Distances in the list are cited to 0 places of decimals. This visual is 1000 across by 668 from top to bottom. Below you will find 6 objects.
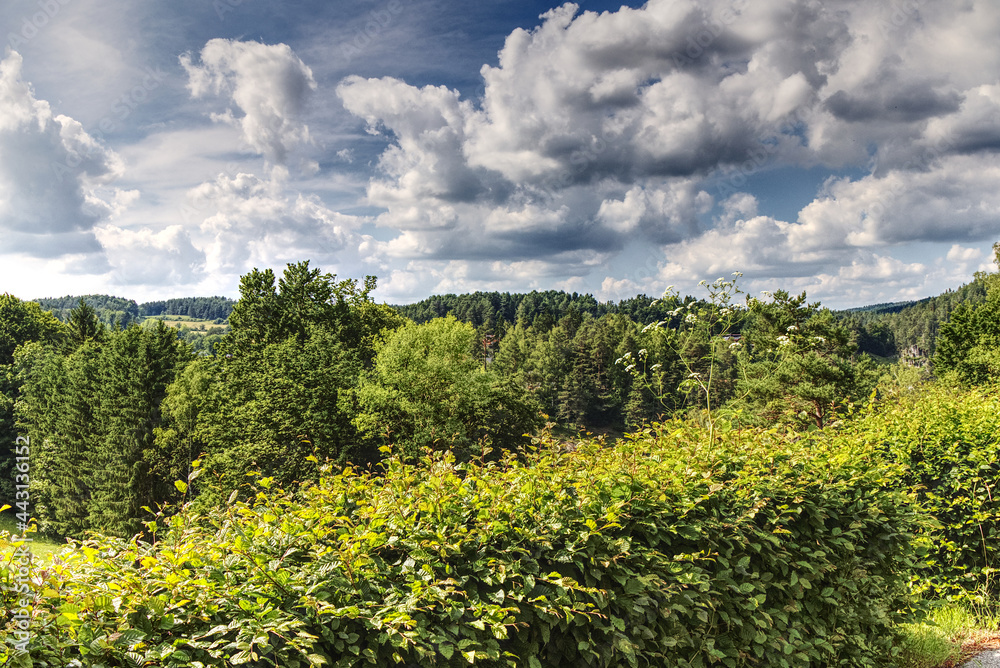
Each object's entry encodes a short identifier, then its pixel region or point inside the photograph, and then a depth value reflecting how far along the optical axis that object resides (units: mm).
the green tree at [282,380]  24219
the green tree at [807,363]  24375
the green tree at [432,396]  24953
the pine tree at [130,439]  30844
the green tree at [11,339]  37000
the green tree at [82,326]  42500
